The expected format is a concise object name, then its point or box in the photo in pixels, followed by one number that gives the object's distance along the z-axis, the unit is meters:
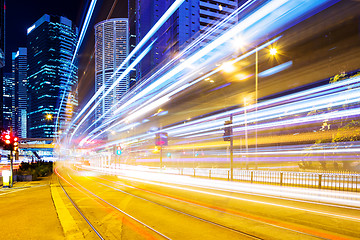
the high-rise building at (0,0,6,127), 96.15
